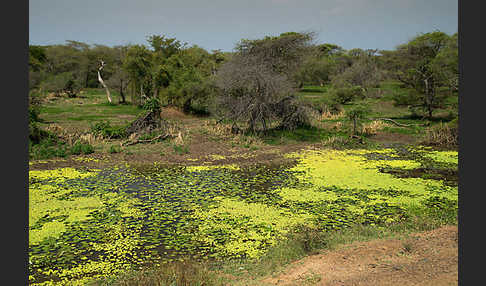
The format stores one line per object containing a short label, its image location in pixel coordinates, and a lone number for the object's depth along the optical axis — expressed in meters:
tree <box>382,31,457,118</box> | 22.50
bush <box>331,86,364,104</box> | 28.11
